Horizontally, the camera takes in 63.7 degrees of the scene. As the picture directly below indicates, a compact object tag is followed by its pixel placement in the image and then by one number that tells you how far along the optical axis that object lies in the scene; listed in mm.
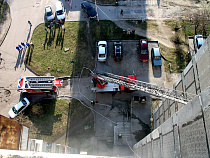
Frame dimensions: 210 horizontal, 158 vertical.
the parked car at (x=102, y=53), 27688
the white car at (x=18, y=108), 24672
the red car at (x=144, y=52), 27391
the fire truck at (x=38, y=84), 24406
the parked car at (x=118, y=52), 27734
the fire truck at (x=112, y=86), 15767
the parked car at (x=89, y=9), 31234
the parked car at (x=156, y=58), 26859
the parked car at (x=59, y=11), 31281
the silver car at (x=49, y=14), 31266
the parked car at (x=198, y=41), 27172
